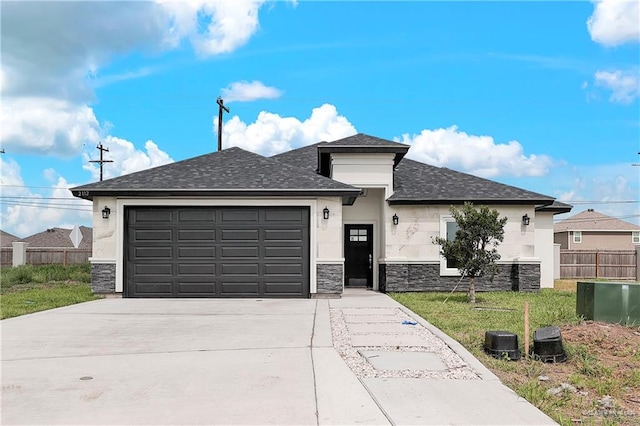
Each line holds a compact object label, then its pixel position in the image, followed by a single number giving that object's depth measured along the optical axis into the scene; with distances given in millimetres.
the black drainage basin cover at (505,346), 7695
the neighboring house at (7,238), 55594
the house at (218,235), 15867
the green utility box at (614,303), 9969
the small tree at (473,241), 14531
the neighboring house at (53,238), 55647
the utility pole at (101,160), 42291
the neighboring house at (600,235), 40781
